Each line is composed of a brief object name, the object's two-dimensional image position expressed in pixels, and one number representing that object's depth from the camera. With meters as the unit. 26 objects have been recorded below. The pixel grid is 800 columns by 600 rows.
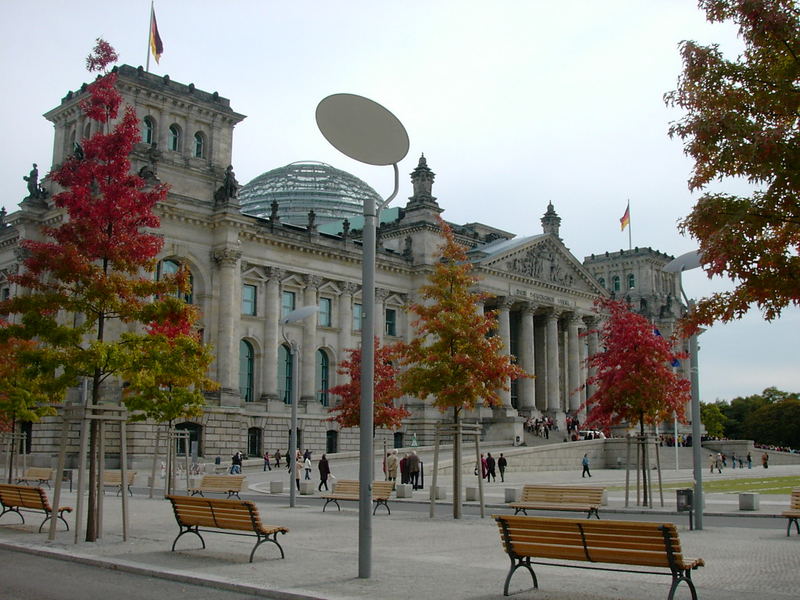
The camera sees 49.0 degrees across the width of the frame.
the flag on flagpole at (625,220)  92.38
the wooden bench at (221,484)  29.97
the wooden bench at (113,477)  35.01
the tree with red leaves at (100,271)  18.44
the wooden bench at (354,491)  26.20
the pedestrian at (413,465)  39.50
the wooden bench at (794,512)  18.86
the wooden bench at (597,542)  10.75
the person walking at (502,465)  48.05
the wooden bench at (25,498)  19.00
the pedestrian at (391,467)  39.53
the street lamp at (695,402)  20.97
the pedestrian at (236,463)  46.25
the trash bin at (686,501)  20.28
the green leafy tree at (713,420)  137.01
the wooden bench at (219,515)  14.91
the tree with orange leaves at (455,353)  26.88
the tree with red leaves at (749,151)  12.42
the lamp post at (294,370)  30.44
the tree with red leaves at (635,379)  29.16
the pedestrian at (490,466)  46.44
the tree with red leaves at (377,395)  43.56
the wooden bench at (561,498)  23.50
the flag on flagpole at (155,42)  55.16
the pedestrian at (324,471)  39.16
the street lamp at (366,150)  12.80
